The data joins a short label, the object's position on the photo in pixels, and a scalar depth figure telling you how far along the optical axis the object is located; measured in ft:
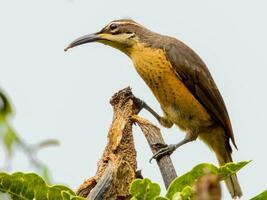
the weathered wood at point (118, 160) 13.81
